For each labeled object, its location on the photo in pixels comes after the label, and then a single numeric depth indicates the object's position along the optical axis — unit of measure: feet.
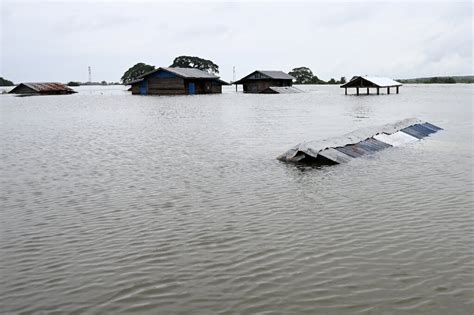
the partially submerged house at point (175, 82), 231.30
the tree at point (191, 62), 396.16
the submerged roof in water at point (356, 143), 48.60
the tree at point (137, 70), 424.87
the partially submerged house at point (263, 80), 258.78
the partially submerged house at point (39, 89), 281.13
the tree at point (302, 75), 488.44
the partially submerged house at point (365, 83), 218.59
